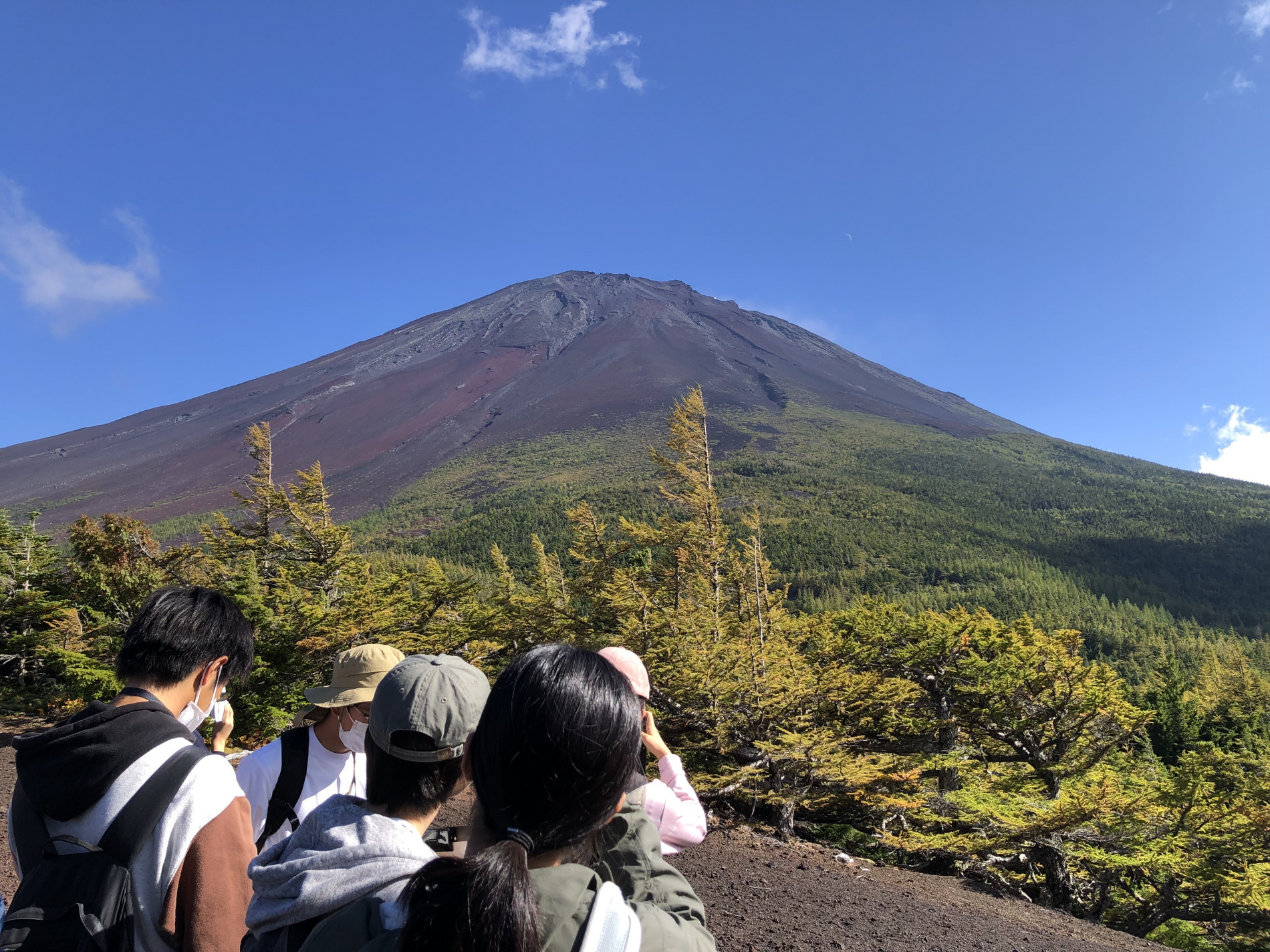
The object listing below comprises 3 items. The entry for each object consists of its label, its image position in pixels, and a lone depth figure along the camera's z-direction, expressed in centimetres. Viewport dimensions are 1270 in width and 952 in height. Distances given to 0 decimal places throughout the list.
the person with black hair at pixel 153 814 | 132
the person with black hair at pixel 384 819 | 104
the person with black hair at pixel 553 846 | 84
